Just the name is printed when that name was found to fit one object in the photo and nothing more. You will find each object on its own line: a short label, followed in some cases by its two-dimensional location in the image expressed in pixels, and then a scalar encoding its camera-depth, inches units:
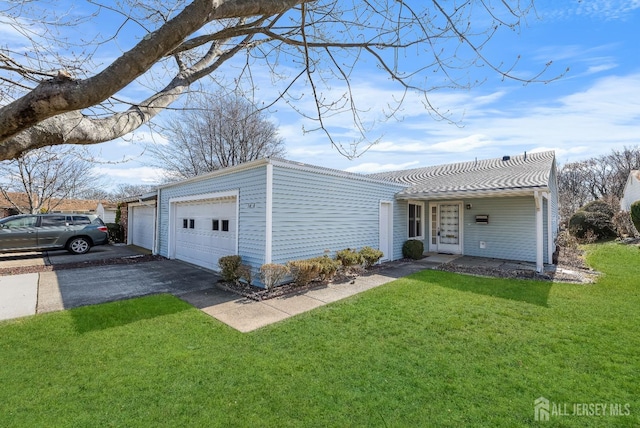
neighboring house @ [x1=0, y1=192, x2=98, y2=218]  928.3
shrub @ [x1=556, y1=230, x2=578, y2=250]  460.8
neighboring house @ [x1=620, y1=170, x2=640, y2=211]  805.9
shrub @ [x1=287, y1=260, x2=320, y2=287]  275.0
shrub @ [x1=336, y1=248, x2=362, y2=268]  328.2
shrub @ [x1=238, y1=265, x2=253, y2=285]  279.9
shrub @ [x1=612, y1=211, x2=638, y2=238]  606.5
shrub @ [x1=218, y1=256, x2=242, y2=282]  287.7
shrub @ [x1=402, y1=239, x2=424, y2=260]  437.1
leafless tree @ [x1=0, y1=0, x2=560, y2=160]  68.5
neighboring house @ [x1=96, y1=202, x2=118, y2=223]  840.7
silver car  426.0
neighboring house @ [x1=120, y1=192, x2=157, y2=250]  536.4
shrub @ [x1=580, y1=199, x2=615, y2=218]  652.1
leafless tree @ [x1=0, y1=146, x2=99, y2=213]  645.3
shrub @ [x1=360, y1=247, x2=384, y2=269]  353.4
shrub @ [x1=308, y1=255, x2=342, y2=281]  289.6
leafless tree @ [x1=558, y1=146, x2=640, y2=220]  1076.5
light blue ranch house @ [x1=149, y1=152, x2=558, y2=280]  289.7
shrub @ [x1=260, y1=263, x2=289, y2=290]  262.3
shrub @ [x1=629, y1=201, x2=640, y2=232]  570.9
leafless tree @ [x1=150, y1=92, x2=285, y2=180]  794.8
